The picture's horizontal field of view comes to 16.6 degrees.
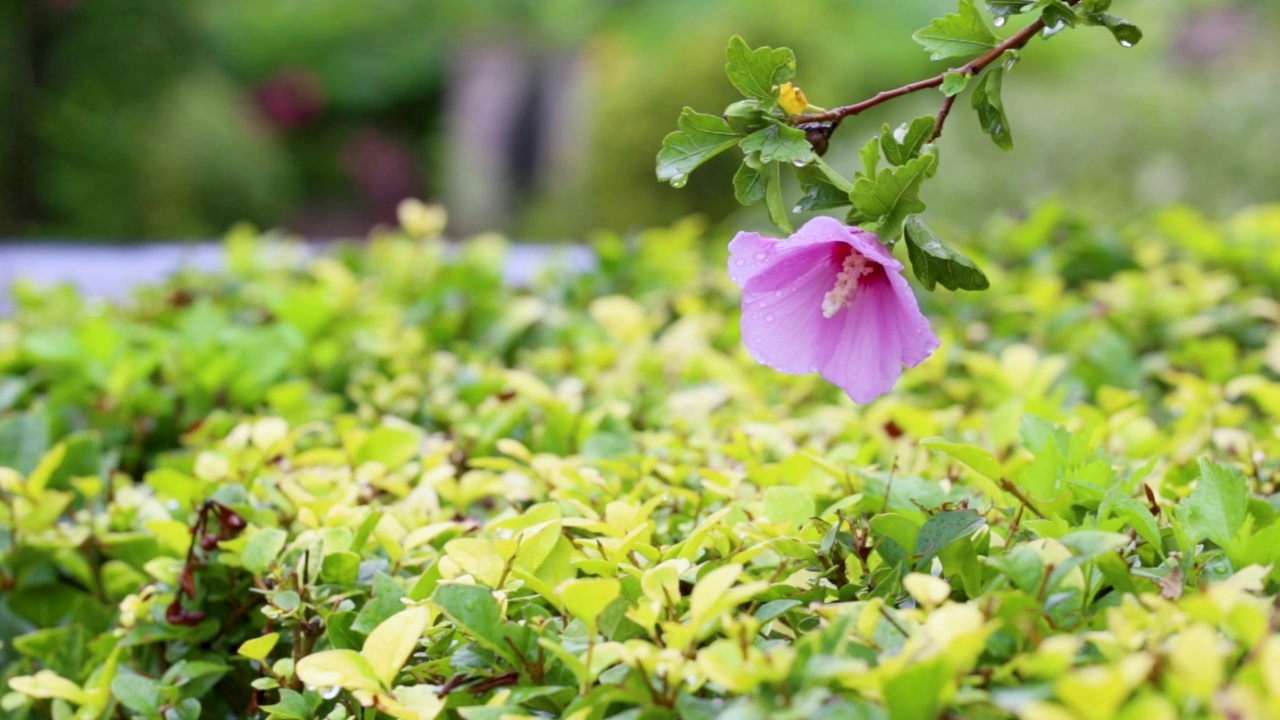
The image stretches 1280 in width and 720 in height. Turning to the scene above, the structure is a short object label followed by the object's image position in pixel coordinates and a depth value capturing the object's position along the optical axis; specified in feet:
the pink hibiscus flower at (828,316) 4.44
